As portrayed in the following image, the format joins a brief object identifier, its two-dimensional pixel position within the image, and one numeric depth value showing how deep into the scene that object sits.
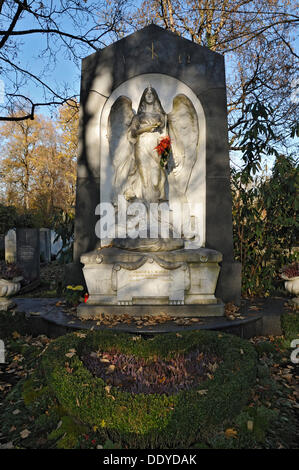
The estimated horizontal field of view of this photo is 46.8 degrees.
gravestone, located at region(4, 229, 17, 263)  9.95
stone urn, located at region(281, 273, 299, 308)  5.44
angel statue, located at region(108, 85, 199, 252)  5.92
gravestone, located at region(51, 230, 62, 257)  16.66
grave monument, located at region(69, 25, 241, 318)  5.92
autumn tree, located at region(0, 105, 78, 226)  28.27
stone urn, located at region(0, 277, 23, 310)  5.57
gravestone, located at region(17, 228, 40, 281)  9.86
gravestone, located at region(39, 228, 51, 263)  14.70
